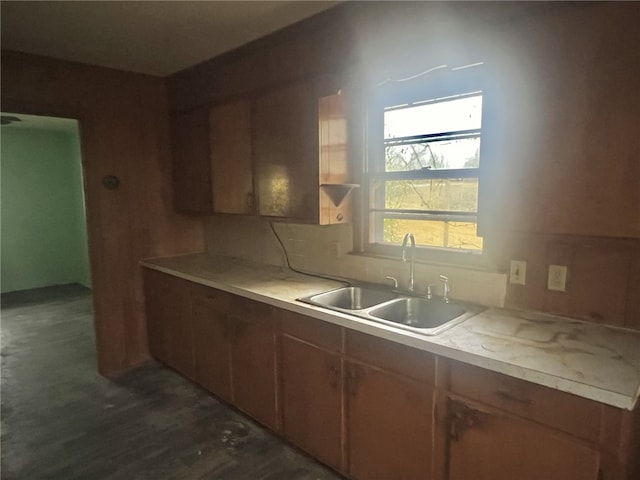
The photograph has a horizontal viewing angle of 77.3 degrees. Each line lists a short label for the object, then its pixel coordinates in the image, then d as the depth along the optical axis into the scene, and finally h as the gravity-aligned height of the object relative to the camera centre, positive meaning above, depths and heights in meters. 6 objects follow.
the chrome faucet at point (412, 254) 2.14 -0.31
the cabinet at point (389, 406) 1.26 -0.86
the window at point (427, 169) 2.04 +0.16
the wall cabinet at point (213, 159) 2.82 +0.31
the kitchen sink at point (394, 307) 1.91 -0.56
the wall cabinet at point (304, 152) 2.33 +0.28
